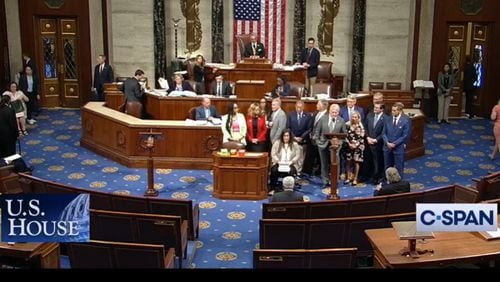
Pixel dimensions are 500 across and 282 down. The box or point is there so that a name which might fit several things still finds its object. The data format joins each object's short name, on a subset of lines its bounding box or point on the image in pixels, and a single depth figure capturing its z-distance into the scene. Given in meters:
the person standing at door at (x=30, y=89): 16.95
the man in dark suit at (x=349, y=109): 12.63
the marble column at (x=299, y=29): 18.39
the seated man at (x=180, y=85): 14.68
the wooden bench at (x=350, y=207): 8.83
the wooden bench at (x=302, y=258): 7.12
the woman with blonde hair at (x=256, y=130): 12.34
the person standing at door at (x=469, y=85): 17.70
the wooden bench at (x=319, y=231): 8.30
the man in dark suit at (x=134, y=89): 14.54
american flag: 18.52
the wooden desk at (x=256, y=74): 16.16
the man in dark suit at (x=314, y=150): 12.36
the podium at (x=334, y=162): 11.16
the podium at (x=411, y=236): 6.69
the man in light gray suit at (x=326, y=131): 12.01
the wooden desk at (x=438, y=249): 6.70
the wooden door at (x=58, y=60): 18.47
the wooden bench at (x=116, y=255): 7.20
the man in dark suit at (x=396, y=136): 11.87
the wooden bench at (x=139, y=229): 8.27
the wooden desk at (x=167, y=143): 12.97
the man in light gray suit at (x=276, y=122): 12.31
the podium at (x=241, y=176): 11.38
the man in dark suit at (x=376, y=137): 12.23
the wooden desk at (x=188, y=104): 13.55
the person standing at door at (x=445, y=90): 17.20
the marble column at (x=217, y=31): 18.39
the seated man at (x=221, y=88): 14.55
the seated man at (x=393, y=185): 9.27
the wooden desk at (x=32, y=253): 6.78
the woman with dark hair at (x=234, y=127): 12.27
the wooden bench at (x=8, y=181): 10.46
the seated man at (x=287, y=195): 9.04
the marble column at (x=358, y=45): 18.02
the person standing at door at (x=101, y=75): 17.41
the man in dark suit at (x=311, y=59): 17.47
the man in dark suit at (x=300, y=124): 12.53
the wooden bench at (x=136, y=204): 8.97
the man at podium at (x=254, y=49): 17.19
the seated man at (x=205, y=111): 13.21
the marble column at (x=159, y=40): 17.97
